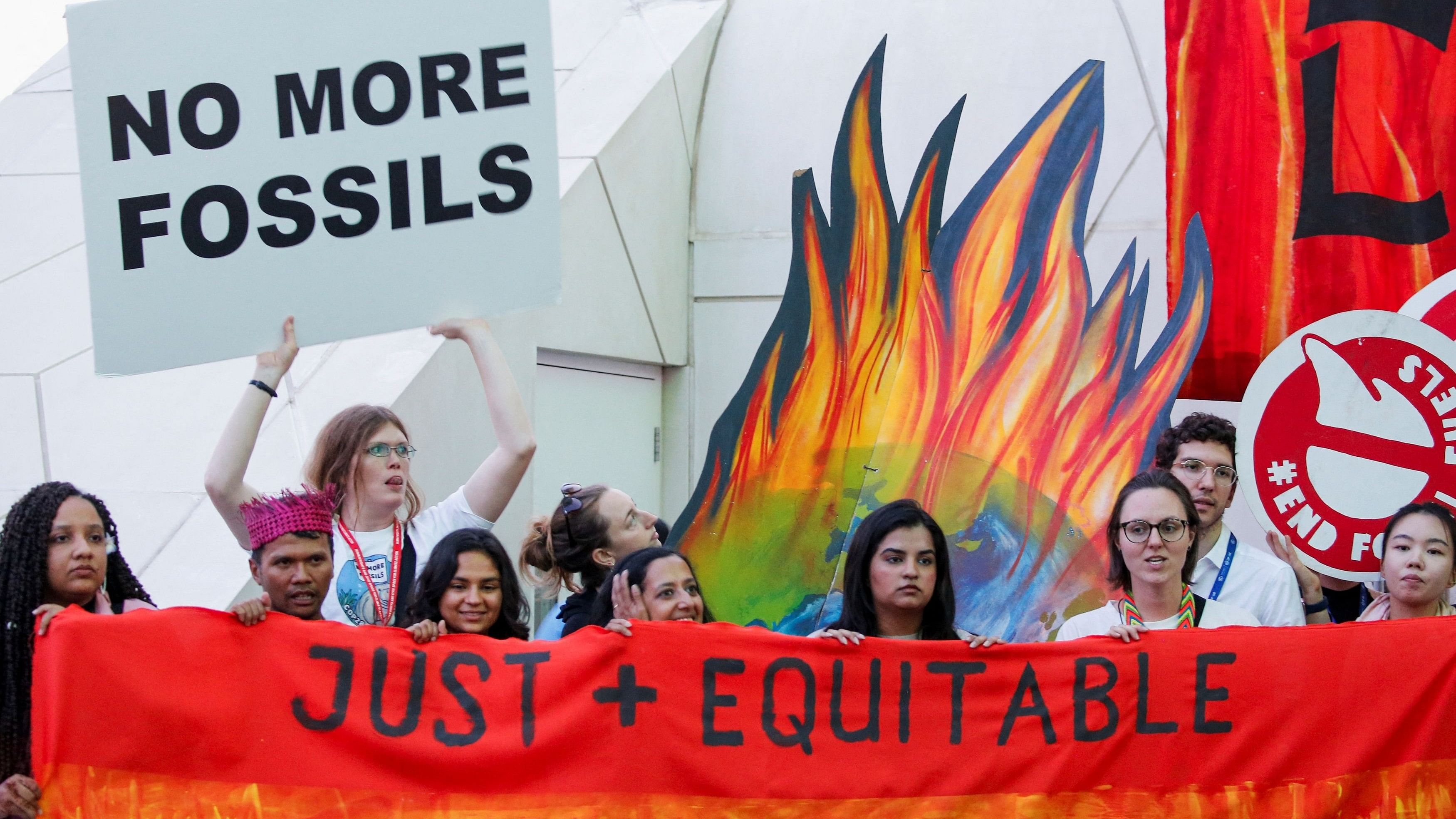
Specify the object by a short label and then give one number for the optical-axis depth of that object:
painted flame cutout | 5.68
